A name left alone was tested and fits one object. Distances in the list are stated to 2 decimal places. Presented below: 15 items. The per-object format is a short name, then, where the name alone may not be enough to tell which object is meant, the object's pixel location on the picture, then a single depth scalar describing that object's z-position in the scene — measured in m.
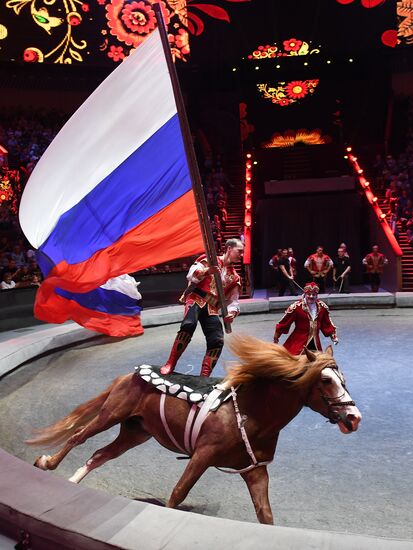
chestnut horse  3.42
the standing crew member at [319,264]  15.45
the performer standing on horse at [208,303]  6.15
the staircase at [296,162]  30.17
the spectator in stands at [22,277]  16.30
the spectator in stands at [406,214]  21.95
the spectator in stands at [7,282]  15.52
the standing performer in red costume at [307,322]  7.19
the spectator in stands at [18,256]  18.06
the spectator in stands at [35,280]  16.35
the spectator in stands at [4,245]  20.39
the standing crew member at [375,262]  17.94
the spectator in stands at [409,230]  20.61
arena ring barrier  2.68
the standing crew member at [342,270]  17.69
